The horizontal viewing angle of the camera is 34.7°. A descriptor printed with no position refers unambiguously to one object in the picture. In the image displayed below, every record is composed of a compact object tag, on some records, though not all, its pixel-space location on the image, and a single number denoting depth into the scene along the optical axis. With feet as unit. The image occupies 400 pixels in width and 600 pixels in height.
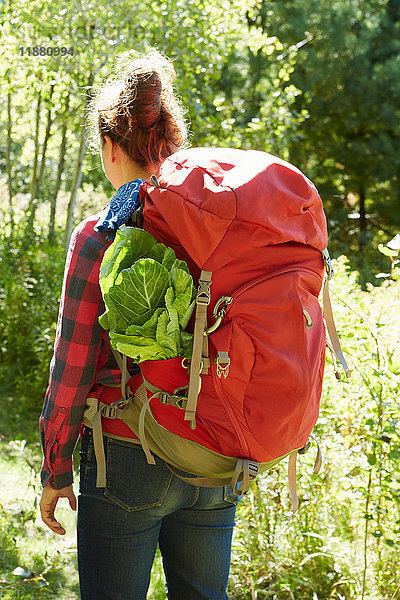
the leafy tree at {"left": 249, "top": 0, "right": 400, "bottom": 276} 33.35
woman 4.77
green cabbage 4.25
